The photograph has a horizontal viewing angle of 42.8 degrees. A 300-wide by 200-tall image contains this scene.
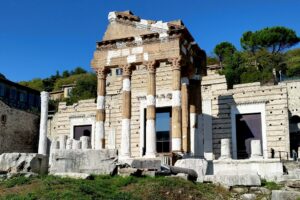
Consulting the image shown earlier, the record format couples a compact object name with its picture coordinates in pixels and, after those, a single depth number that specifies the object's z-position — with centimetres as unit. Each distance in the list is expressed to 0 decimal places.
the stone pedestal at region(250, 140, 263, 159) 1759
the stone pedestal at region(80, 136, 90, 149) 2000
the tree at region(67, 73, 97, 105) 5435
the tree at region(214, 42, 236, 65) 5534
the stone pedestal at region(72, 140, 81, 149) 2053
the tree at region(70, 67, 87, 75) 8062
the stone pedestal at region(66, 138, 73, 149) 2247
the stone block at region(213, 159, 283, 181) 1637
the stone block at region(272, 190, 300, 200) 1131
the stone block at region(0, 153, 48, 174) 1488
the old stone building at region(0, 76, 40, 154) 3159
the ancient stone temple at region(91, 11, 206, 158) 2108
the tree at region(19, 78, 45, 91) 7148
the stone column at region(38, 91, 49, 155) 2634
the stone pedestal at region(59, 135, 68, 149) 2455
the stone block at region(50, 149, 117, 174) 1415
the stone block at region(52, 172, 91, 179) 1319
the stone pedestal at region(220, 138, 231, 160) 1798
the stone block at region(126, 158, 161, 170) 1459
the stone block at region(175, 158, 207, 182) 1613
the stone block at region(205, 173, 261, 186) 1338
